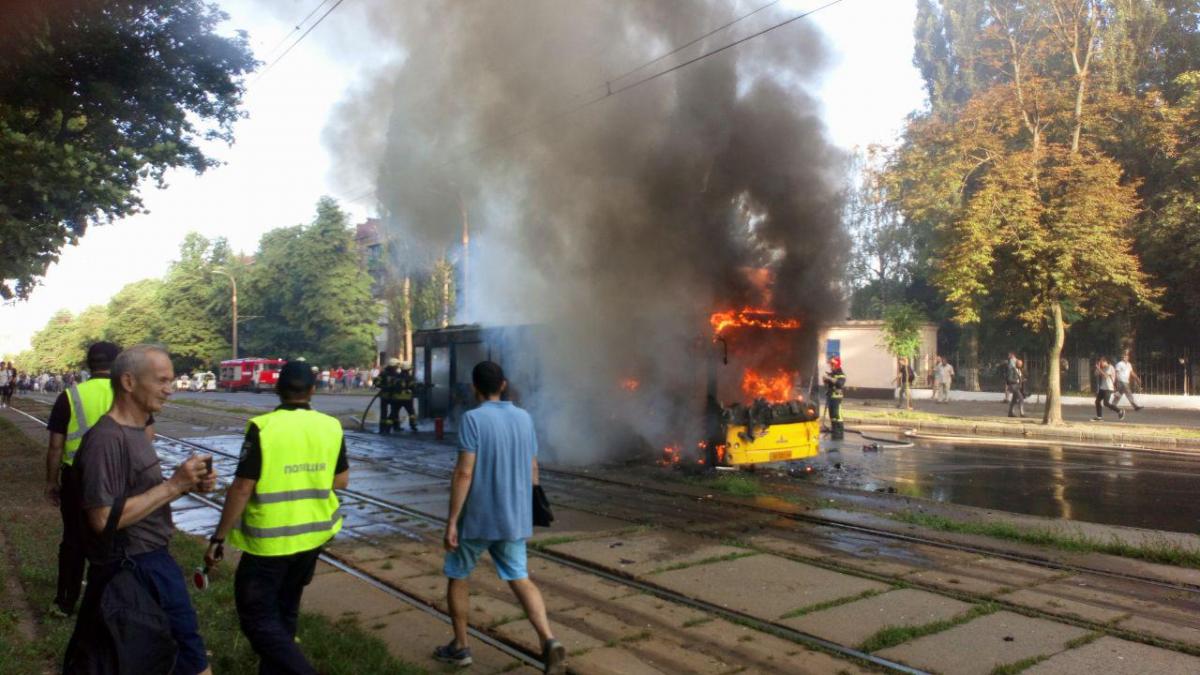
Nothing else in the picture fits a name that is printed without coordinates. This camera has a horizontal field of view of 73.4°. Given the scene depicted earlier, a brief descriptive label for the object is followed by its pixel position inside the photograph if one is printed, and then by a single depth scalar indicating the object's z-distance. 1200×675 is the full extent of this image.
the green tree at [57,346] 84.94
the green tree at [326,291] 47.09
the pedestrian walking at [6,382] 28.27
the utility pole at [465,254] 18.58
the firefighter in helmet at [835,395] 14.30
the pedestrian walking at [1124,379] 20.23
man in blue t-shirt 3.92
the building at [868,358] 28.19
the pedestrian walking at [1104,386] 18.97
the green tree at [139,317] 57.88
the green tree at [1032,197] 16.69
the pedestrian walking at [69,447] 4.41
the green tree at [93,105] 8.08
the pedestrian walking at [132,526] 2.62
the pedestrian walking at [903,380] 21.94
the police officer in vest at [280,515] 3.18
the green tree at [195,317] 54.97
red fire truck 46.94
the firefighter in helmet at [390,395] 16.31
